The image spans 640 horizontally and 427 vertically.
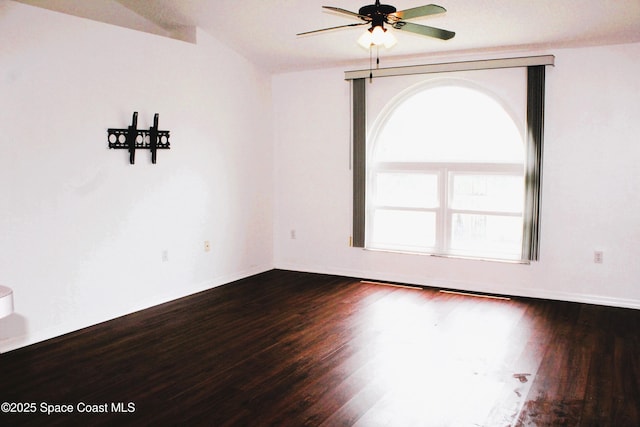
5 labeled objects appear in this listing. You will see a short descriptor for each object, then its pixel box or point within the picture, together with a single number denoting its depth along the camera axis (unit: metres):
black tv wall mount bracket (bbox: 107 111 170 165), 4.68
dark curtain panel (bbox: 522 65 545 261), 5.17
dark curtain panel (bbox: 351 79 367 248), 6.11
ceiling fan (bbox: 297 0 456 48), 3.17
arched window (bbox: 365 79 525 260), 5.56
